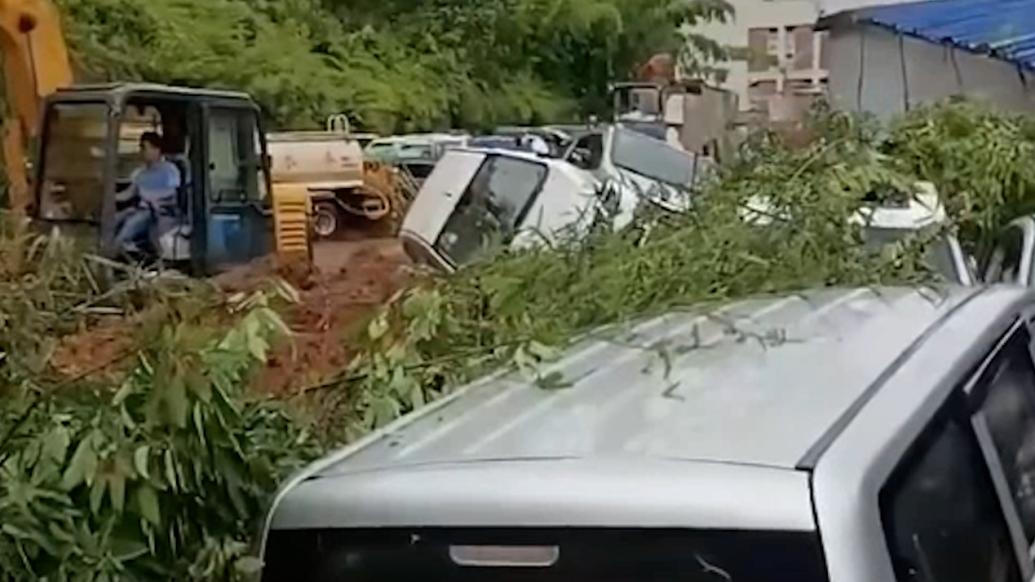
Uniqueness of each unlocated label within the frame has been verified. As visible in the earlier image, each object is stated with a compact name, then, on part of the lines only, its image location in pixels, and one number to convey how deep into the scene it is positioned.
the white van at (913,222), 6.77
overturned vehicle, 9.70
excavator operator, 12.32
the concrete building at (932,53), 18.23
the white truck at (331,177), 23.44
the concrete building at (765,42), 30.64
